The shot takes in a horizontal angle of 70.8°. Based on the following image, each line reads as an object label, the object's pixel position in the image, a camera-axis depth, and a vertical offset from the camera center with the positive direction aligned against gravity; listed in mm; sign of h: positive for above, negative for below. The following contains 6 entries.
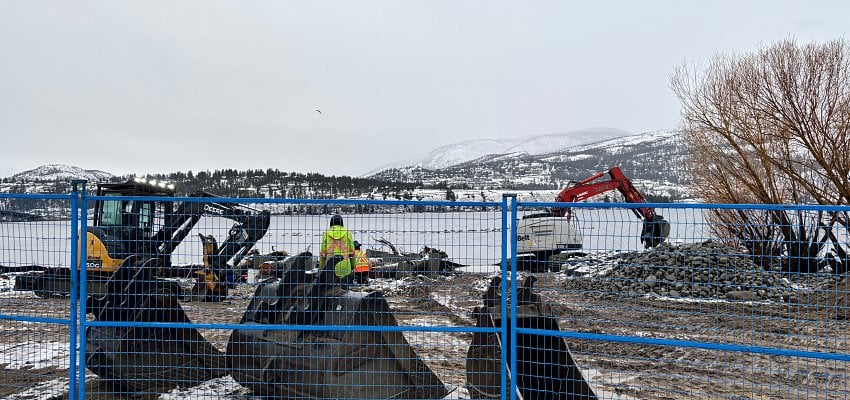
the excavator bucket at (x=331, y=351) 5242 -1379
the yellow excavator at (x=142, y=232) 10203 -629
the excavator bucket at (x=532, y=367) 5227 -1523
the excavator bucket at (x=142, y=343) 5664 -1438
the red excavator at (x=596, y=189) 16953 +240
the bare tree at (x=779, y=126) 14758 +1864
